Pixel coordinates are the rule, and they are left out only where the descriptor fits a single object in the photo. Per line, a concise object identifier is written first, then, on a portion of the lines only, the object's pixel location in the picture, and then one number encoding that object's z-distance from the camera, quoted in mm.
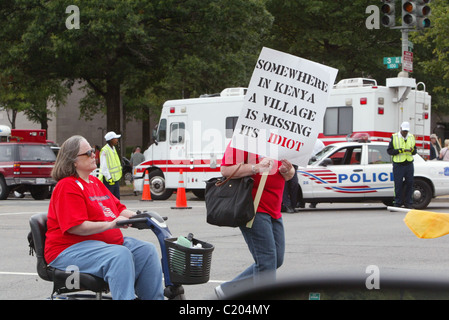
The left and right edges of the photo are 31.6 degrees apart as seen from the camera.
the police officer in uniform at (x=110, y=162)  15641
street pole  19703
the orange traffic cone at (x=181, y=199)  18031
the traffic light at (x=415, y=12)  17312
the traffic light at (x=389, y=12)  17156
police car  16562
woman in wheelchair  4863
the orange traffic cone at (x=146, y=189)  21498
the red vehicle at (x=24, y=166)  23516
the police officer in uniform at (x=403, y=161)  15773
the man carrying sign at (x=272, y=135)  5473
